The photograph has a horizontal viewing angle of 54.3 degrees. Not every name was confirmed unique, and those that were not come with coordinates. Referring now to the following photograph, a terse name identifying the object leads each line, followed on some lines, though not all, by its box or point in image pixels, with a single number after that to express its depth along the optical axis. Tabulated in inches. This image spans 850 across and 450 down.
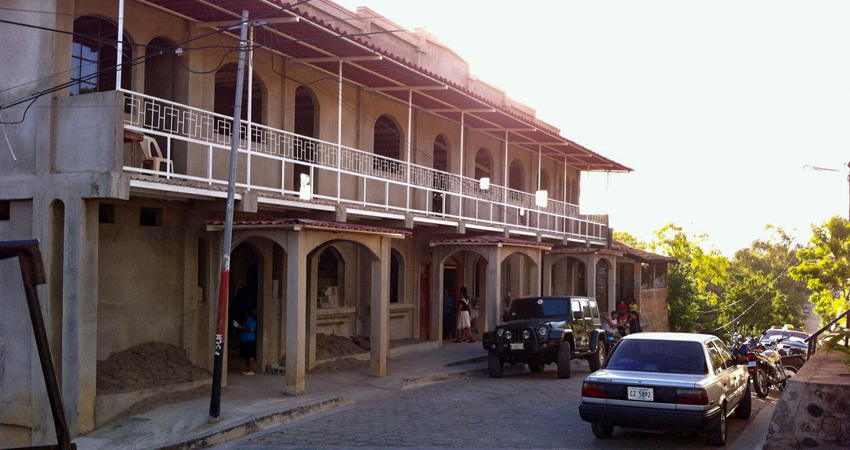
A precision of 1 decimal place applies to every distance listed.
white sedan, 388.5
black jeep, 692.1
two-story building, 486.6
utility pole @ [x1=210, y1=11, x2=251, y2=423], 483.6
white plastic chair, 511.8
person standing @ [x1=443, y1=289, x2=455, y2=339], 1015.6
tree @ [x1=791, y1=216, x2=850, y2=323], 1237.7
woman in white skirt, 959.0
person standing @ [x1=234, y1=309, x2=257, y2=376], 639.8
